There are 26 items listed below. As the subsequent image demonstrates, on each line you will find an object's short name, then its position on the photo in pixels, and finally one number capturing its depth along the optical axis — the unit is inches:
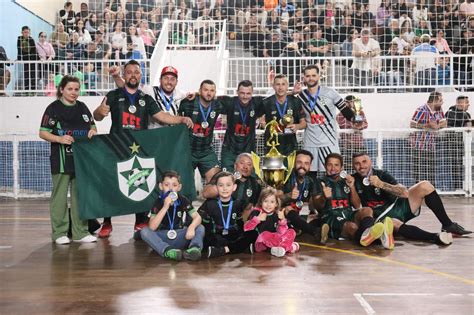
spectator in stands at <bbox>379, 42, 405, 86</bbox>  517.0
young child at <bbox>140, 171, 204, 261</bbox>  239.5
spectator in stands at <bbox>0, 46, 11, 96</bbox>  522.3
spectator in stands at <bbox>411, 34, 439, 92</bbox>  510.8
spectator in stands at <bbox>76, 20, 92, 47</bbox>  576.4
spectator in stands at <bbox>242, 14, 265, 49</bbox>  576.7
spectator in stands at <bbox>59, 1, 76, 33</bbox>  609.9
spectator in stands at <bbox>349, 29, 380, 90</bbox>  517.3
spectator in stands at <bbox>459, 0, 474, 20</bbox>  571.8
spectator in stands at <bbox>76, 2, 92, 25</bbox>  608.1
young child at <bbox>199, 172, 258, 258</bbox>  248.5
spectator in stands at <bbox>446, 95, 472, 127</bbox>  463.2
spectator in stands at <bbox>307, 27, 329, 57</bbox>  561.3
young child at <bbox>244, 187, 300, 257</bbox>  247.6
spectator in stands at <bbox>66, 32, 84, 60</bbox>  566.6
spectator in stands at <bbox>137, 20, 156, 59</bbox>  583.8
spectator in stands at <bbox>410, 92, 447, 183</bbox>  452.4
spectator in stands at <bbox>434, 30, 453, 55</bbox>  556.7
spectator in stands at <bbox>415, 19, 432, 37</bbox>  573.0
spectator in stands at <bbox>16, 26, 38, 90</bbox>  549.6
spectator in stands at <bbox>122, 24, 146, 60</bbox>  560.1
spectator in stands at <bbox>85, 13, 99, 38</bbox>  601.3
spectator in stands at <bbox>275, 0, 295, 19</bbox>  585.5
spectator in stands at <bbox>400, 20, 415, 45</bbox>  569.9
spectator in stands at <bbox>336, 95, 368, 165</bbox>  453.4
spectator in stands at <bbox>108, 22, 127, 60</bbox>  567.2
